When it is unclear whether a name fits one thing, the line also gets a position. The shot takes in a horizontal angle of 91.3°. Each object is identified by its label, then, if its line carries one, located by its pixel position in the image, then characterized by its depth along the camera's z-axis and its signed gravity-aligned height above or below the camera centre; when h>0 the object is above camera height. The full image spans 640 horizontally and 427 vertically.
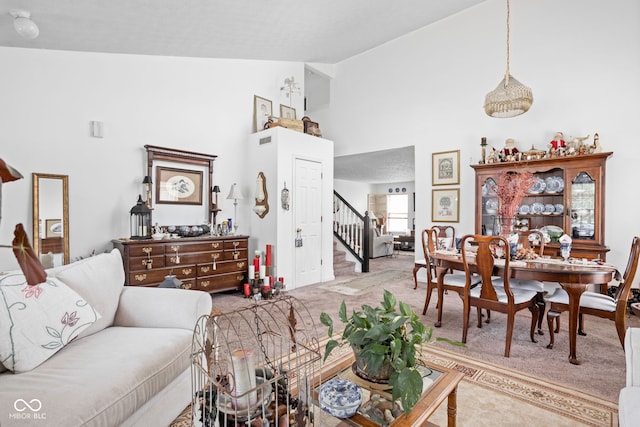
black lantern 3.66 -0.14
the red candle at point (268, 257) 4.53 -0.69
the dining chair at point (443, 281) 3.06 -0.73
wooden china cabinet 3.64 +0.15
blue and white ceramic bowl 1.18 -0.73
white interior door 4.93 -0.16
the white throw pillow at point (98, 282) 1.73 -0.42
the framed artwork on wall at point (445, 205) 4.96 +0.08
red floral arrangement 2.92 +0.15
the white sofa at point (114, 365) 1.14 -0.69
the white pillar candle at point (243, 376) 1.02 -0.55
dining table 2.42 -0.51
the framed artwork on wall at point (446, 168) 4.94 +0.69
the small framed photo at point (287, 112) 5.48 +1.73
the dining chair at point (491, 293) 2.54 -0.72
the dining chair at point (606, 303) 2.34 -0.76
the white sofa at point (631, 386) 1.15 -0.73
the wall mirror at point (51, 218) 3.23 -0.09
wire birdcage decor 0.98 -0.63
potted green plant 1.11 -0.53
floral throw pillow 1.33 -0.51
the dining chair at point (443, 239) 4.73 -0.45
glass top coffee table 1.16 -0.77
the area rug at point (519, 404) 1.73 -1.17
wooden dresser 3.51 -0.64
